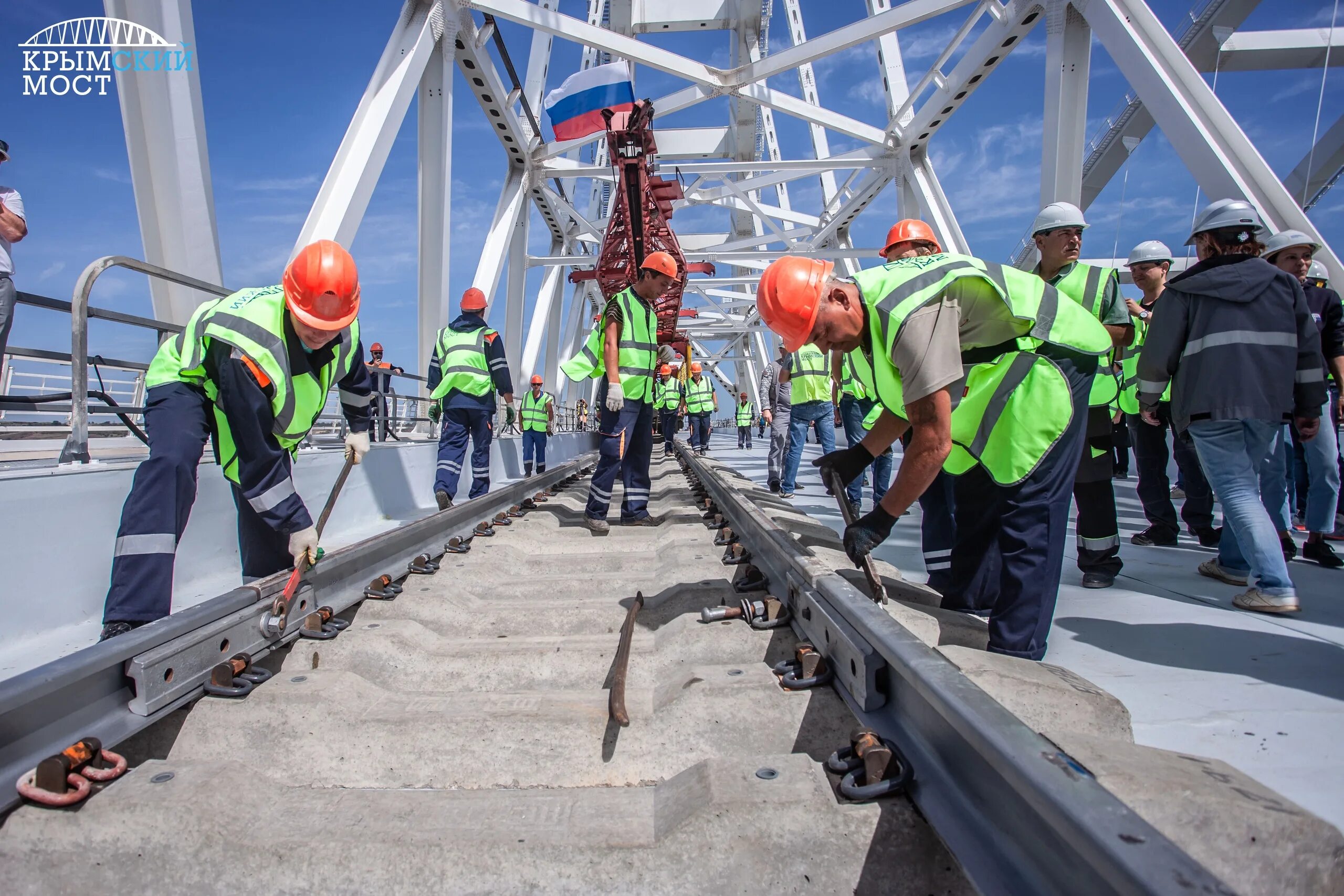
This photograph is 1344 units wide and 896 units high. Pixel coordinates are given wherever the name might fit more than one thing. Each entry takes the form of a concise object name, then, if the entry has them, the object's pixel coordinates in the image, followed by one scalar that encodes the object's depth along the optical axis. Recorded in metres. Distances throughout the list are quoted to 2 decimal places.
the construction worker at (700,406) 18.31
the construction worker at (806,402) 7.28
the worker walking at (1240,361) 3.04
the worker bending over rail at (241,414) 2.36
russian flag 12.70
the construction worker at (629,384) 5.01
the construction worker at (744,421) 25.89
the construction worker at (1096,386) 3.25
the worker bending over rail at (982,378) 2.02
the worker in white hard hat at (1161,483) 4.65
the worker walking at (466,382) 6.25
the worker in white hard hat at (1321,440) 3.91
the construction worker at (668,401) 13.16
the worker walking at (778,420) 8.38
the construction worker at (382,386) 6.86
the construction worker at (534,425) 12.23
